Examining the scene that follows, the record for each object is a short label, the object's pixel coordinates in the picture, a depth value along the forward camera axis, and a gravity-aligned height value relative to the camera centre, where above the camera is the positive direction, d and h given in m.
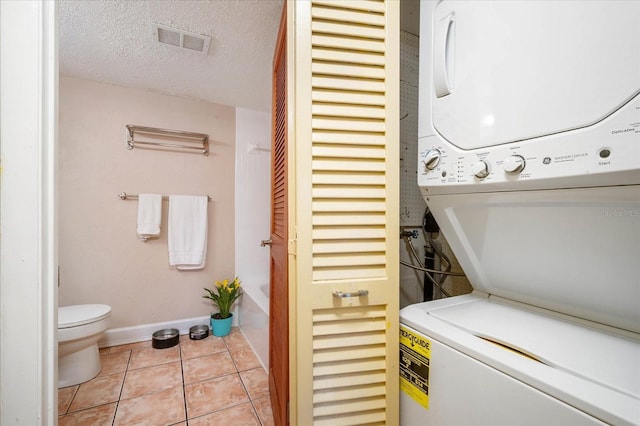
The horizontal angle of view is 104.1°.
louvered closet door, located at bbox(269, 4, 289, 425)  0.87 -0.20
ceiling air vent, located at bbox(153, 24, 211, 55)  1.49 +1.08
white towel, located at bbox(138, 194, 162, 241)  2.18 -0.04
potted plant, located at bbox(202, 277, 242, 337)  2.31 -0.86
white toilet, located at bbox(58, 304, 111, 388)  1.57 -0.86
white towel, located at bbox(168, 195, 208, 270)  2.31 -0.19
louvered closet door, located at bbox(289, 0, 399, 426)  0.78 +0.00
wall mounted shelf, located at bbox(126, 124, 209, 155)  2.19 +0.67
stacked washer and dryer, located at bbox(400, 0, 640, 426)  0.47 +0.01
